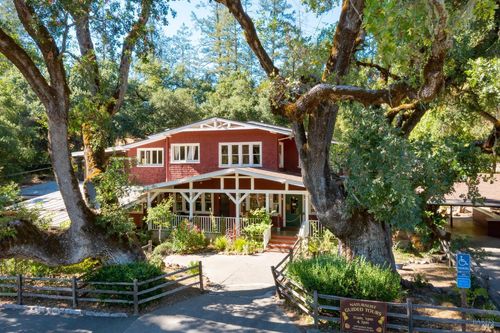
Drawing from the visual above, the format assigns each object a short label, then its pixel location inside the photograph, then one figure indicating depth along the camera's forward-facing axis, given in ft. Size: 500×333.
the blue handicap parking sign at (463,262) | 26.50
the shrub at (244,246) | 58.65
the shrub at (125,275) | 35.17
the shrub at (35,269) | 43.60
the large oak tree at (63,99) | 34.58
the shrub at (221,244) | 61.26
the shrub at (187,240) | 60.80
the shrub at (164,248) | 59.06
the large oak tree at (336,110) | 29.99
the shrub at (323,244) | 53.83
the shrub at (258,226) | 61.87
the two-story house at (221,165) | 67.77
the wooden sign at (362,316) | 27.58
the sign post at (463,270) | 26.53
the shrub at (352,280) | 30.12
